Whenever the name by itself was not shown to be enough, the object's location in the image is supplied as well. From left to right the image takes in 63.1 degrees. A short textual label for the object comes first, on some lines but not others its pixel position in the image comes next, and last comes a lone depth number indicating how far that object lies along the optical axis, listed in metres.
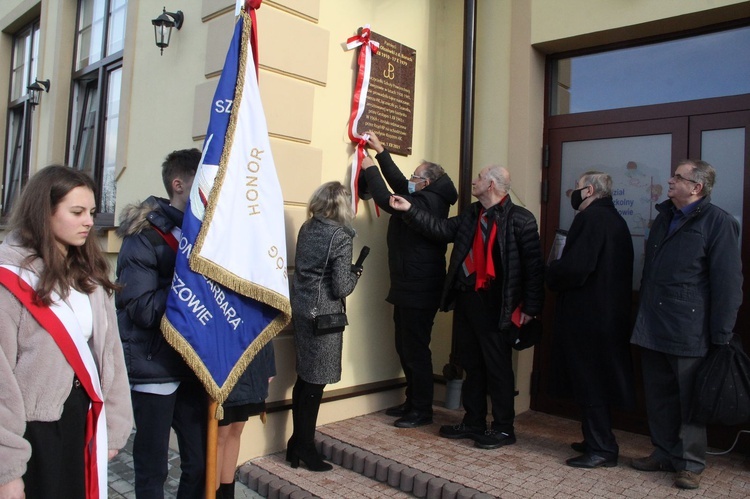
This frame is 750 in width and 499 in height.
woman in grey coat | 3.68
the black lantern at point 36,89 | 7.14
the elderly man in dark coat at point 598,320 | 3.59
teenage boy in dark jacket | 2.64
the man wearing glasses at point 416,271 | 4.29
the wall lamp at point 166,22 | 4.46
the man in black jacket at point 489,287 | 3.84
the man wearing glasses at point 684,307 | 3.29
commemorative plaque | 4.62
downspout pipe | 4.84
